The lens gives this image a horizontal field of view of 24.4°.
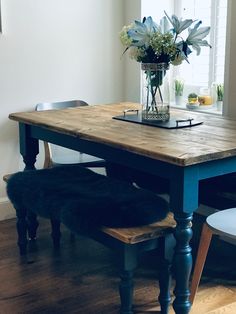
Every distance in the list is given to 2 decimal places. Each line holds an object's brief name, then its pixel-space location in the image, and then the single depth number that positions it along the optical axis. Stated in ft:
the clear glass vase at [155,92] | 8.44
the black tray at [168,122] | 8.31
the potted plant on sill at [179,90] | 11.98
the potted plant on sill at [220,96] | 11.02
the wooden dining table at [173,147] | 6.48
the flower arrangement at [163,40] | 8.19
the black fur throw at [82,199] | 7.06
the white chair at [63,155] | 10.71
